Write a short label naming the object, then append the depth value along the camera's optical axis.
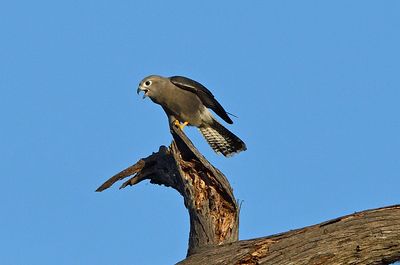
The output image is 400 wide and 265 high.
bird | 22.20
